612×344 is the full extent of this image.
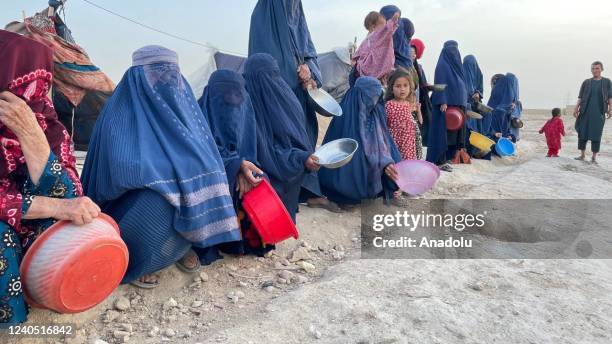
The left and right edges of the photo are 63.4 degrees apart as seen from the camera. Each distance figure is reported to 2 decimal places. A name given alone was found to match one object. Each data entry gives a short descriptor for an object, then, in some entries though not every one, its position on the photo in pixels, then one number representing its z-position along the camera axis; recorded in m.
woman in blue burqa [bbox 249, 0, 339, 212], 4.18
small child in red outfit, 8.79
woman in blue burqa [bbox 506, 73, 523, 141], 9.10
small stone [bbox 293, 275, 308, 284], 2.74
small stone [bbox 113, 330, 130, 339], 2.05
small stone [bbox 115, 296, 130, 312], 2.22
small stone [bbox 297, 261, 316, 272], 2.91
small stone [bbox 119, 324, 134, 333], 2.10
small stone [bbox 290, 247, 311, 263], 3.04
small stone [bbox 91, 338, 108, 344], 1.96
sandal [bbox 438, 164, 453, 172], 6.21
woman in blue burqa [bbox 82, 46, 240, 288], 2.20
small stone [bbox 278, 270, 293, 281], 2.76
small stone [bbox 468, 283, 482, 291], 2.59
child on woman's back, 5.08
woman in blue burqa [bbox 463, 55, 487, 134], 7.61
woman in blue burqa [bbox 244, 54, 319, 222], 3.13
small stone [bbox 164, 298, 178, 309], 2.31
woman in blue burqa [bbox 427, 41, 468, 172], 6.39
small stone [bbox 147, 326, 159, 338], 2.10
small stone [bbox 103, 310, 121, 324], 2.15
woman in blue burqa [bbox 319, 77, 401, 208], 3.92
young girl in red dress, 4.49
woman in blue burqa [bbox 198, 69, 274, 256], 2.82
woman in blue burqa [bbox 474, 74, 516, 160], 8.80
